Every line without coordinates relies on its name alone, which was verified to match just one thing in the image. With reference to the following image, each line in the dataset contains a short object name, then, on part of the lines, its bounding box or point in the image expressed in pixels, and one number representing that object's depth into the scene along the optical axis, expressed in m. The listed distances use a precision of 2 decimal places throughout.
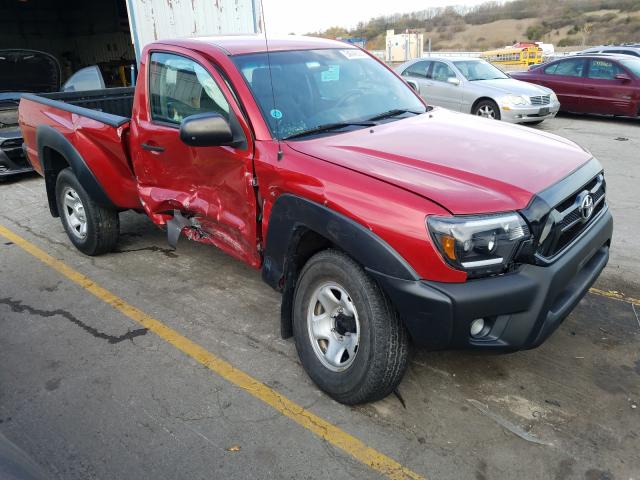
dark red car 11.46
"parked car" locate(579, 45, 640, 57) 15.32
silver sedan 10.70
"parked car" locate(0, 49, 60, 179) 7.40
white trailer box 8.70
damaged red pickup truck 2.36
